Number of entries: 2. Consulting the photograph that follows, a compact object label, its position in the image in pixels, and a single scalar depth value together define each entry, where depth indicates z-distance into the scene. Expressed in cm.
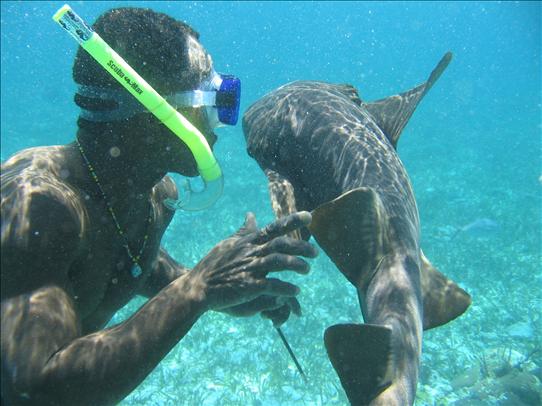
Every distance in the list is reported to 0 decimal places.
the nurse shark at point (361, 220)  72
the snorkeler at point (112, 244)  58
